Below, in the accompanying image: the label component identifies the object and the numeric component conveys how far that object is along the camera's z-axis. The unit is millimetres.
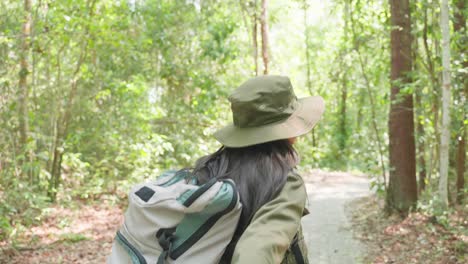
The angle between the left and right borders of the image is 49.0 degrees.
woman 1747
